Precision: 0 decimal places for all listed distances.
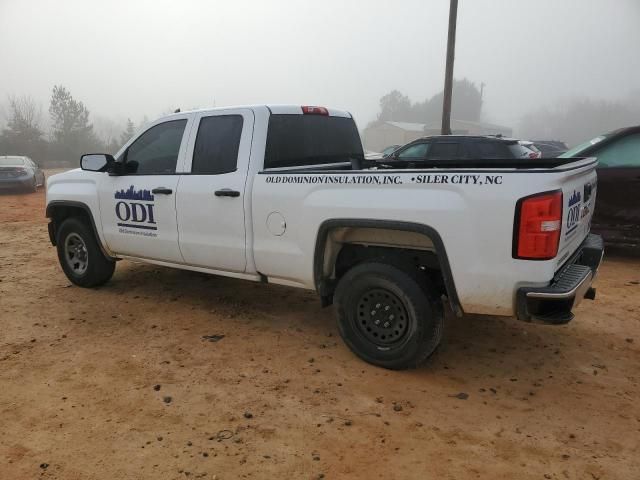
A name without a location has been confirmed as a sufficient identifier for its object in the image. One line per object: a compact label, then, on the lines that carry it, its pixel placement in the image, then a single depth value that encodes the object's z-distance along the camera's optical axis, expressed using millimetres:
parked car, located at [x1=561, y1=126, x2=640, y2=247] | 6410
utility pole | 15477
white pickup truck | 2955
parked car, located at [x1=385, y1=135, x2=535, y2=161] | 9375
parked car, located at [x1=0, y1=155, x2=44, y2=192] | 16344
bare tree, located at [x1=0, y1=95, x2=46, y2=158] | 39750
